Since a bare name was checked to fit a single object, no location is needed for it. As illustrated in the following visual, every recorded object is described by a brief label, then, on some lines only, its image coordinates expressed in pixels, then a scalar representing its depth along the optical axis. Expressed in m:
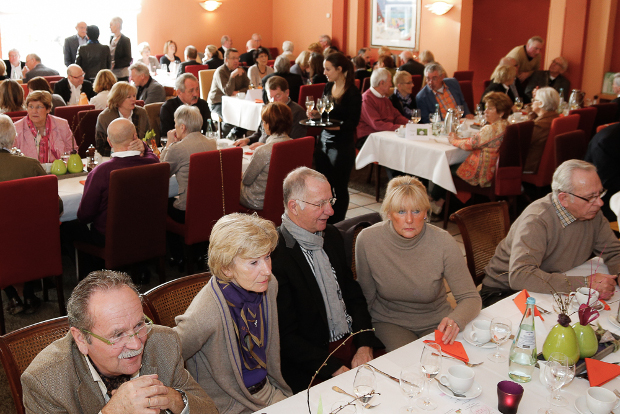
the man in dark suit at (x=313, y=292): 2.35
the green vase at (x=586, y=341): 2.05
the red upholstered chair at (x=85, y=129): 5.39
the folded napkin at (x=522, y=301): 2.38
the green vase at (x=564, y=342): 1.98
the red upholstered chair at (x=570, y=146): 4.75
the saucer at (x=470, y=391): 1.81
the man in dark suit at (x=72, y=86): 6.86
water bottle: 1.94
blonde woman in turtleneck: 2.51
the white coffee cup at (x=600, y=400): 1.72
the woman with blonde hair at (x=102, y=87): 6.05
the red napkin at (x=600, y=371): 1.91
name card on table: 5.47
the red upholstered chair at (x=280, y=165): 4.12
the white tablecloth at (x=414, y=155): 5.09
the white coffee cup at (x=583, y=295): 2.44
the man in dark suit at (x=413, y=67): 8.73
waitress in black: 5.21
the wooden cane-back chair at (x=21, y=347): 1.80
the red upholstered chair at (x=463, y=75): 9.14
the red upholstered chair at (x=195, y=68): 9.67
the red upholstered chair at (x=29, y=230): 3.07
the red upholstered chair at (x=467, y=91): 8.06
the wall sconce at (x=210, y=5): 13.27
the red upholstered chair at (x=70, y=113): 5.46
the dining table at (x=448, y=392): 1.77
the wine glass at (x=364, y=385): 1.77
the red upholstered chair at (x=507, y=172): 4.99
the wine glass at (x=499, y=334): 2.06
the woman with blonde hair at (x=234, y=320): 1.99
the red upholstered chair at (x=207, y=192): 3.79
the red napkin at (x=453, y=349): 2.06
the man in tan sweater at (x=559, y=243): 2.62
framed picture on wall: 10.68
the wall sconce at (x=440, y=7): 9.97
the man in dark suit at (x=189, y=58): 9.87
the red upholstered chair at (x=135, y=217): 3.38
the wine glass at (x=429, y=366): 1.80
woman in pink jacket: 4.63
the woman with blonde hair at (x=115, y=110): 4.98
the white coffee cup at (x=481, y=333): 2.15
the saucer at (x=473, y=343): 2.13
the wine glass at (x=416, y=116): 5.76
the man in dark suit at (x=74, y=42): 10.16
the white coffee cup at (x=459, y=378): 1.81
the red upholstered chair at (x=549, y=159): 5.36
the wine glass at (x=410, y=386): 1.76
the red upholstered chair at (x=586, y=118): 5.94
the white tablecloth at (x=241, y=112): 7.23
